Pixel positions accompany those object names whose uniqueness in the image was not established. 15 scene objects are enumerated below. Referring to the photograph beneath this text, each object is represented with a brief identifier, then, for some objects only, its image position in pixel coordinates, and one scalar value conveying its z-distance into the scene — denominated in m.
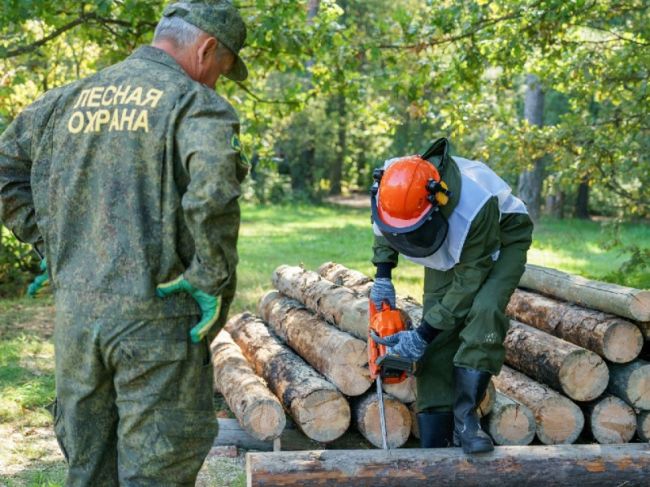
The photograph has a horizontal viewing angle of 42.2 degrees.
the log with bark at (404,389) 5.72
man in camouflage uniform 3.30
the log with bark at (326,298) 6.25
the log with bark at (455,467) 4.54
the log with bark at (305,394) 5.59
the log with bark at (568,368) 5.75
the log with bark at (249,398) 5.53
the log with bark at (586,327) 5.88
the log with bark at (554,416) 5.70
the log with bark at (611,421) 5.80
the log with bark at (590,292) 5.82
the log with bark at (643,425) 5.86
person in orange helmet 4.52
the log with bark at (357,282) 6.60
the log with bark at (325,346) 5.70
